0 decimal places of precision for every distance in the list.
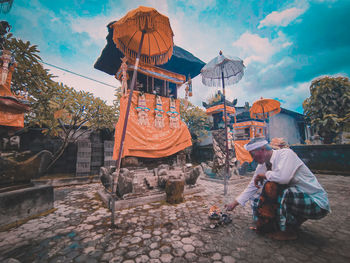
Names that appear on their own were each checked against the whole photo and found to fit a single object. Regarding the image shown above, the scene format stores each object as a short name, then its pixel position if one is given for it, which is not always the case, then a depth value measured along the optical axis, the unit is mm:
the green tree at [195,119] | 15891
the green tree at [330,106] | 9711
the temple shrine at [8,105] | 2889
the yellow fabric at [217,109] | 9276
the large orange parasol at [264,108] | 8345
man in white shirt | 1859
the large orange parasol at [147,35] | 3055
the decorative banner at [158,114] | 5227
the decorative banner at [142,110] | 4895
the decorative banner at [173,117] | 5562
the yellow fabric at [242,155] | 7438
